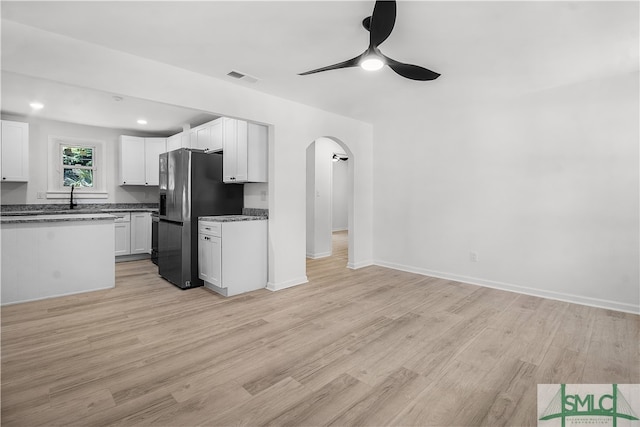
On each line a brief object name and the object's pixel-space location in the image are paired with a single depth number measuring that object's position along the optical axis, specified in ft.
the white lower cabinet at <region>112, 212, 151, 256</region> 17.94
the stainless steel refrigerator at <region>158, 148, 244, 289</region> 12.87
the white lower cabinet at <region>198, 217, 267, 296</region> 11.83
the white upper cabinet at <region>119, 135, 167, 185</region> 19.33
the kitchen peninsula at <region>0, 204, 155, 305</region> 10.91
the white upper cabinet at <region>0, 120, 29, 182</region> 15.71
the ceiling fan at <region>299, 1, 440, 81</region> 5.83
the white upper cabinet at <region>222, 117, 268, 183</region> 12.69
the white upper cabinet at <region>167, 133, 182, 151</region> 18.30
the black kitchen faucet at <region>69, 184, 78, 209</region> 18.19
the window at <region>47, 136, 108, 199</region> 17.90
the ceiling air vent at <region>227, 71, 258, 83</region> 10.49
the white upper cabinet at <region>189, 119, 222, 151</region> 14.53
